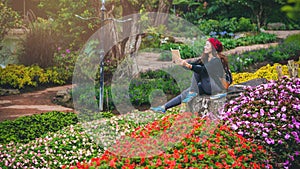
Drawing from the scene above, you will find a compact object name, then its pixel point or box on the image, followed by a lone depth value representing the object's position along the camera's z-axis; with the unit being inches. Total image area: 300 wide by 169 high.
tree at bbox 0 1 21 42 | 464.4
